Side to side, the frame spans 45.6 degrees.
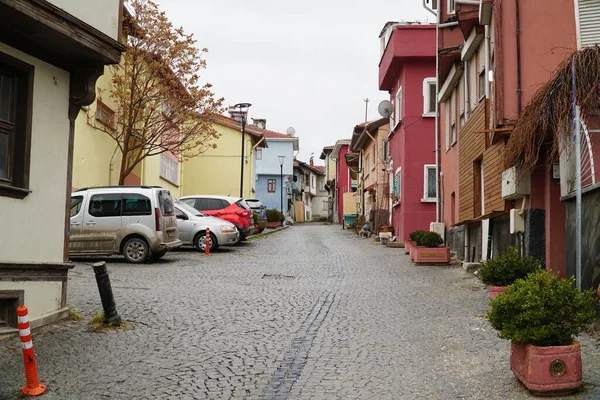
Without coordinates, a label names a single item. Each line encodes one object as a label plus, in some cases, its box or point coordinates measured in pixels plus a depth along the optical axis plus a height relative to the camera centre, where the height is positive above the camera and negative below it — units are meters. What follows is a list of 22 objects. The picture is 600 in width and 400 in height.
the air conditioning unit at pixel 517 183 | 12.20 +0.97
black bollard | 9.21 -0.81
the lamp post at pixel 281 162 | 61.58 +6.54
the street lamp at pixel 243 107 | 36.81 +6.69
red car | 24.98 +0.94
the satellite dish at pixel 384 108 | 28.83 +5.25
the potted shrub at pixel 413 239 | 19.22 -0.03
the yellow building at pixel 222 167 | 49.34 +4.74
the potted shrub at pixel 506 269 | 10.72 -0.44
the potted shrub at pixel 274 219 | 47.72 +1.18
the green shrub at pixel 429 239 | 18.72 -0.02
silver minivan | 17.70 +0.24
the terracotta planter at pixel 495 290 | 10.57 -0.75
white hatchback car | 21.64 +0.15
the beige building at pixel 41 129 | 8.53 +1.34
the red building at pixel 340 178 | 68.99 +5.85
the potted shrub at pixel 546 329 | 6.14 -0.79
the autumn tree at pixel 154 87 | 24.64 +5.21
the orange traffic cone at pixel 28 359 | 6.36 -1.13
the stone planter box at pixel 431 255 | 18.48 -0.43
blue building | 66.12 +6.25
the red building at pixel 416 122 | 26.66 +4.38
